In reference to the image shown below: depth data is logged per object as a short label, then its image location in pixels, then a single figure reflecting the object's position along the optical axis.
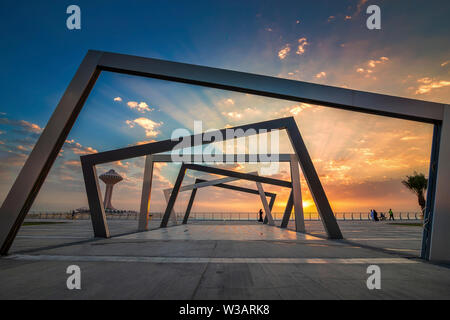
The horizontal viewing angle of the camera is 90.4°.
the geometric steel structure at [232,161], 16.63
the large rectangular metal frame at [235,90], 6.41
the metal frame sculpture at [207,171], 19.88
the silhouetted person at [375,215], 38.68
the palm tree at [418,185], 38.47
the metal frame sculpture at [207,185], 27.27
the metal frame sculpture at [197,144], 11.48
